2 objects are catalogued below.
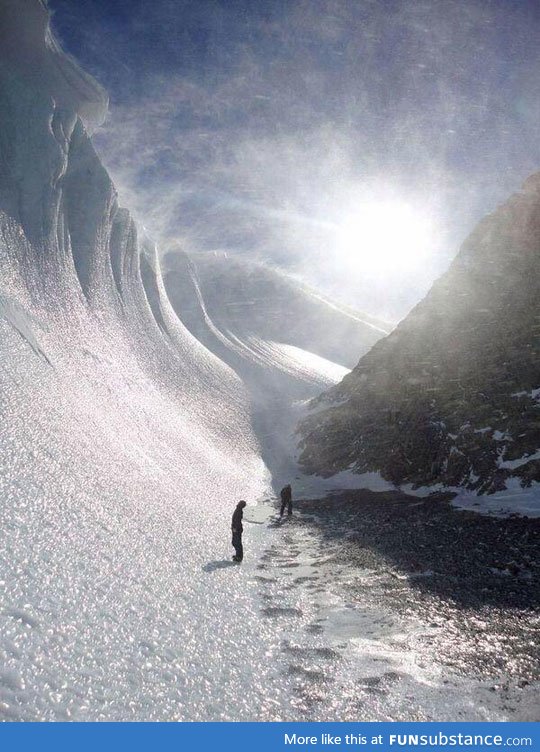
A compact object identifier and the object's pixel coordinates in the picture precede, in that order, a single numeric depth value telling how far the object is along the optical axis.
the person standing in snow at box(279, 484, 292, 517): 24.33
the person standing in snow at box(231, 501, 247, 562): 15.19
